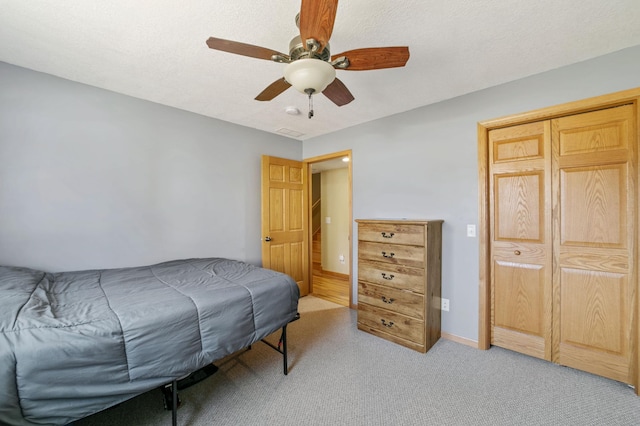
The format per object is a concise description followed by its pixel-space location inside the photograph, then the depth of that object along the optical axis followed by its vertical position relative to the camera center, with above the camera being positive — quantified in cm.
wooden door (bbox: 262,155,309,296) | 342 -10
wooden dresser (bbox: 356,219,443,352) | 235 -68
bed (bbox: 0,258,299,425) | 103 -59
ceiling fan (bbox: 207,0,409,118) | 124 +83
